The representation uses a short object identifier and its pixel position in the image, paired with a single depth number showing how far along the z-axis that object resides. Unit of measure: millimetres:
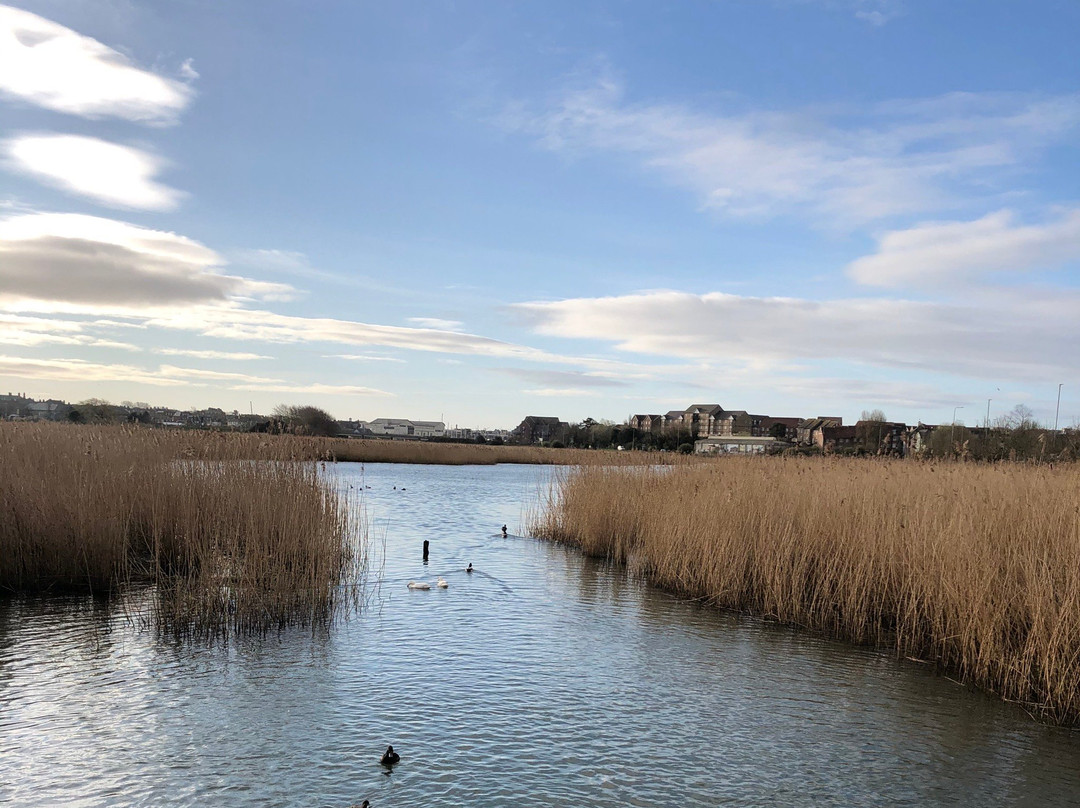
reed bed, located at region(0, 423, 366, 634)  8523
